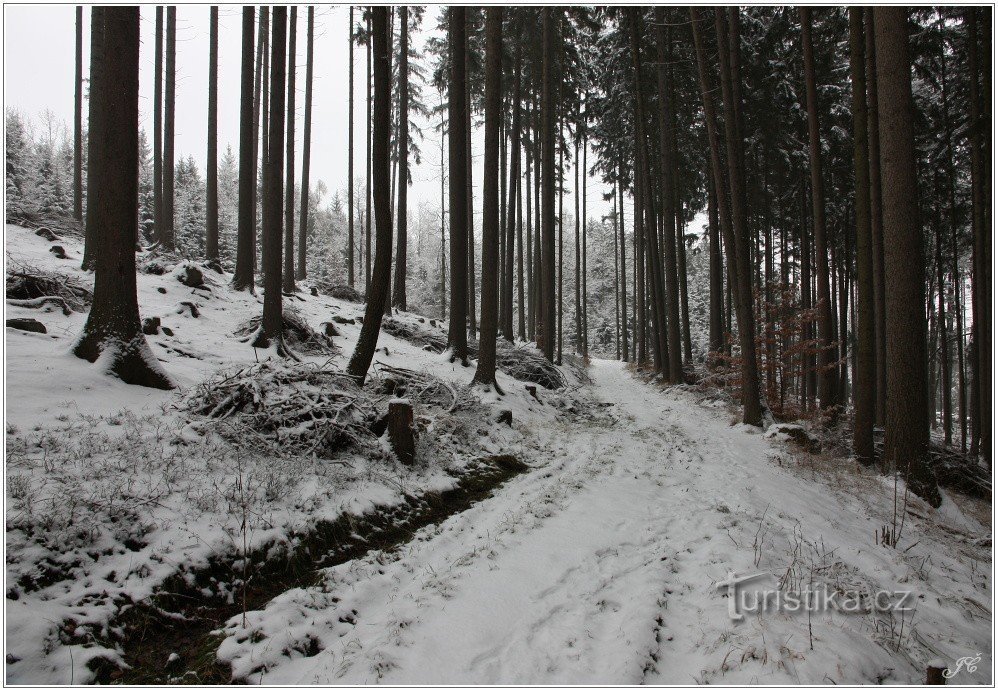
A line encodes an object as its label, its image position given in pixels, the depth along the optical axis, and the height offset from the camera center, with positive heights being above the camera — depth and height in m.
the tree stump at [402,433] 5.79 -0.95
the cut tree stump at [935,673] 2.24 -1.60
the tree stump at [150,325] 7.90 +0.66
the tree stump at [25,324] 6.22 +0.55
